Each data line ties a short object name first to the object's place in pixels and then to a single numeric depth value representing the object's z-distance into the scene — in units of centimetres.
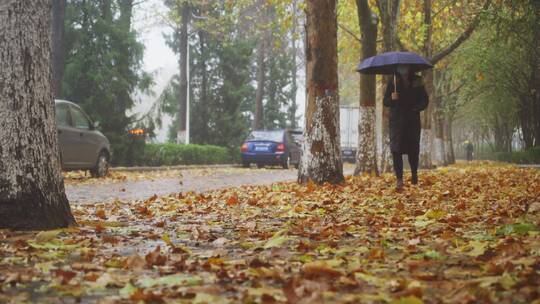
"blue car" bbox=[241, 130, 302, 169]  2886
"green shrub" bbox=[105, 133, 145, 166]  2462
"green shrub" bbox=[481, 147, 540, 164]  3109
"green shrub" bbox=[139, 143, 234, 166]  2681
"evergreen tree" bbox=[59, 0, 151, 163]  2400
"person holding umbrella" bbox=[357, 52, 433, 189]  1140
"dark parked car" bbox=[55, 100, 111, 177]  1622
